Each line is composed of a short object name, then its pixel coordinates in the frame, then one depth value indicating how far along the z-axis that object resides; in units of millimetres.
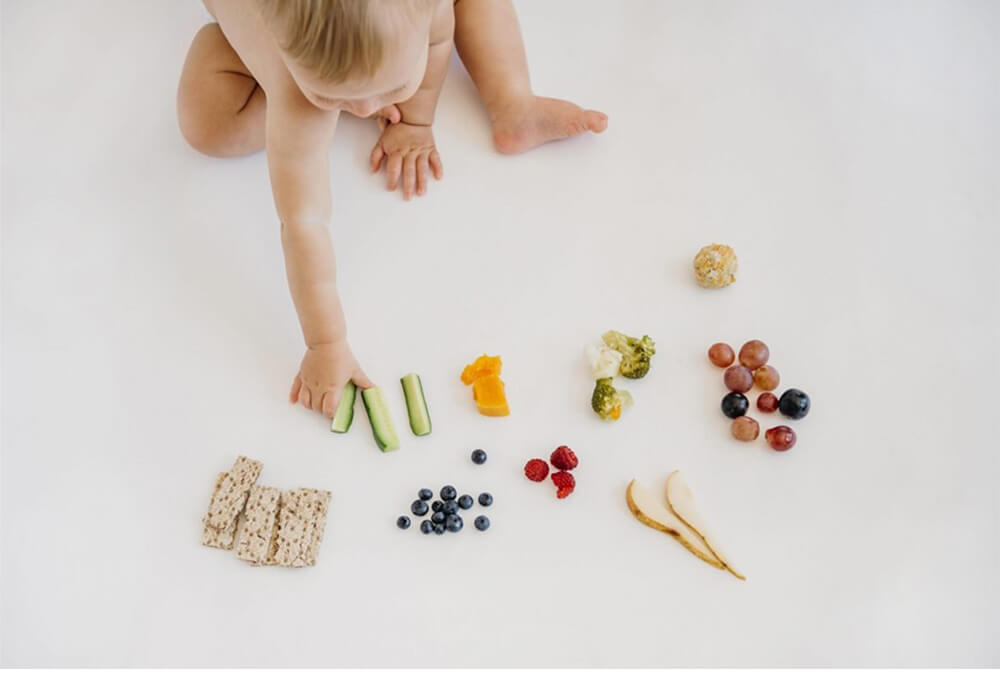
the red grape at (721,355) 1248
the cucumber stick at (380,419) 1225
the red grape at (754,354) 1237
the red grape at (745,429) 1192
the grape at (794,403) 1200
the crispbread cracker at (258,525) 1152
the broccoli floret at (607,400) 1210
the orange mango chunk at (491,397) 1235
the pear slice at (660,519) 1138
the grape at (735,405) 1206
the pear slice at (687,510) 1134
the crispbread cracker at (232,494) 1172
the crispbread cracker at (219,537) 1169
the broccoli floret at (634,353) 1240
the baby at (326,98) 841
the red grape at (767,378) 1224
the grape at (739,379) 1220
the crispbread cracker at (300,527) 1146
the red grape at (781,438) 1185
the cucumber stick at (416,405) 1236
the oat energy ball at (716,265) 1287
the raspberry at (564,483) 1176
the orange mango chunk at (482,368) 1261
